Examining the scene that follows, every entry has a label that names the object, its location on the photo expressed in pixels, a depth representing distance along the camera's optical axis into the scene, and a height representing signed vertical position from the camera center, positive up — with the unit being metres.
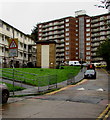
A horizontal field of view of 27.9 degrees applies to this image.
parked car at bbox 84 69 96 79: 34.99 -1.48
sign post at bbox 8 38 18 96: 14.38 +1.16
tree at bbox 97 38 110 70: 56.41 +3.48
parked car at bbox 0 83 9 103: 10.98 -1.42
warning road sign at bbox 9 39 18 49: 14.45 +1.43
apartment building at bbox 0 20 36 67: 51.53 +5.21
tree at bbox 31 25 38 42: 122.24 +17.91
